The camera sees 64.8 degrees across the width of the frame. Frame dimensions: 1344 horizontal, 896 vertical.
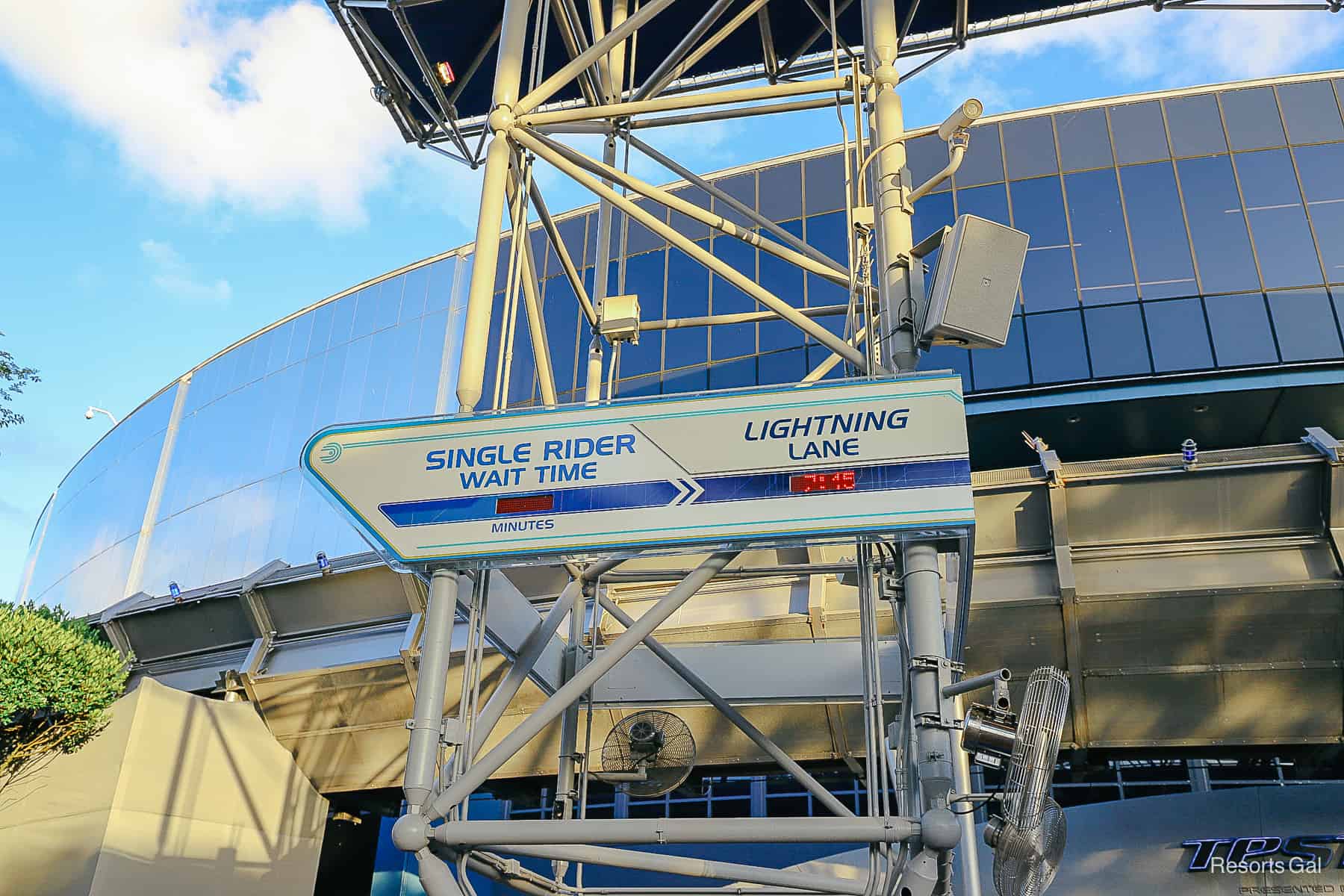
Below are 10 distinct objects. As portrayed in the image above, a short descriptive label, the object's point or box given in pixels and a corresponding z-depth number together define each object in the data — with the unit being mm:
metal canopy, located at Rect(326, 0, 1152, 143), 13695
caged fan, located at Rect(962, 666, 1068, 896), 6609
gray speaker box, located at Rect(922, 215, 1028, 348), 7582
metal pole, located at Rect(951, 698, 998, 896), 10156
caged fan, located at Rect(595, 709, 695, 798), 9898
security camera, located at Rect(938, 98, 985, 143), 8438
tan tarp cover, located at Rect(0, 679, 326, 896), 16031
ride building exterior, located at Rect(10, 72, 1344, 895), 13930
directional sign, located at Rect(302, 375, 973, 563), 7109
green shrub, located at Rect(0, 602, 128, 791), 13898
